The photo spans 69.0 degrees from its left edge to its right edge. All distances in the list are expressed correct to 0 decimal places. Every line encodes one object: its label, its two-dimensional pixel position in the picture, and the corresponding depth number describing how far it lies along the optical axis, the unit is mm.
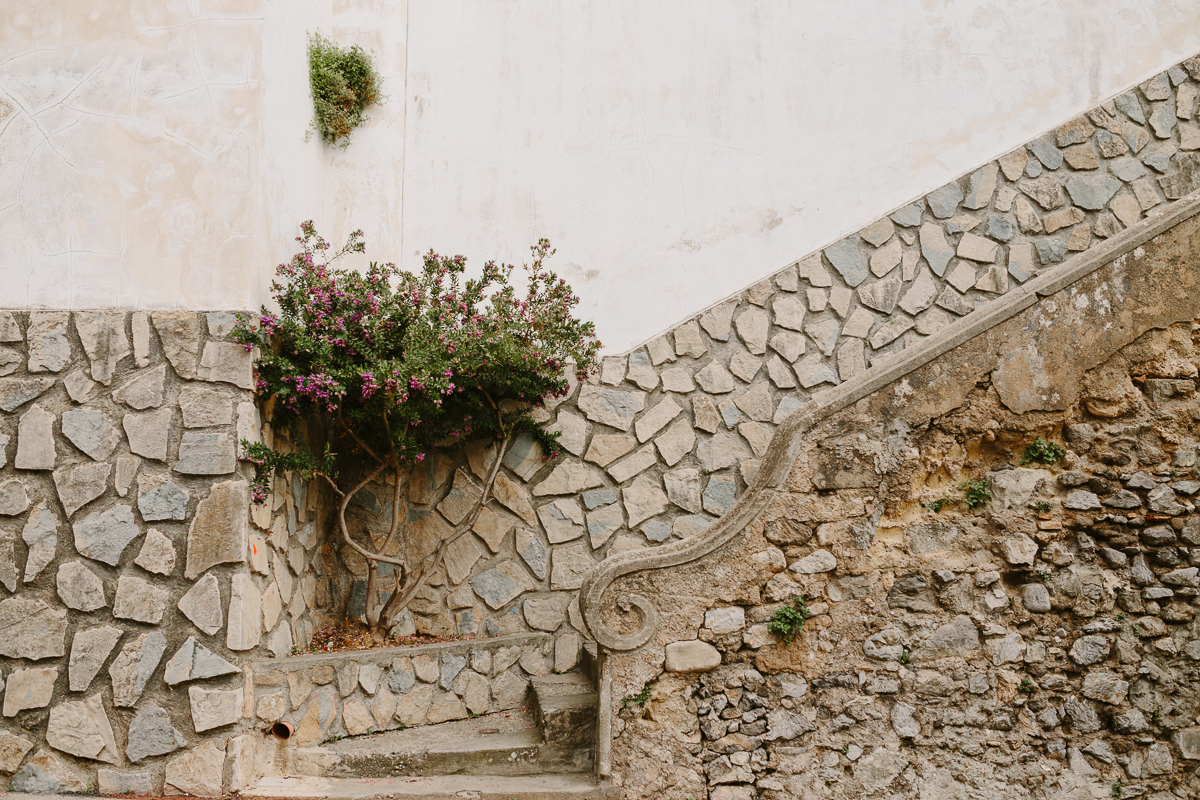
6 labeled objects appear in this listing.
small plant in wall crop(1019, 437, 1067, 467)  4047
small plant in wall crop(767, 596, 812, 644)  3885
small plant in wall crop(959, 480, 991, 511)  4004
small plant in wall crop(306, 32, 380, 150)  5543
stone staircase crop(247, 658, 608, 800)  4066
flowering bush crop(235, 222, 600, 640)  4504
